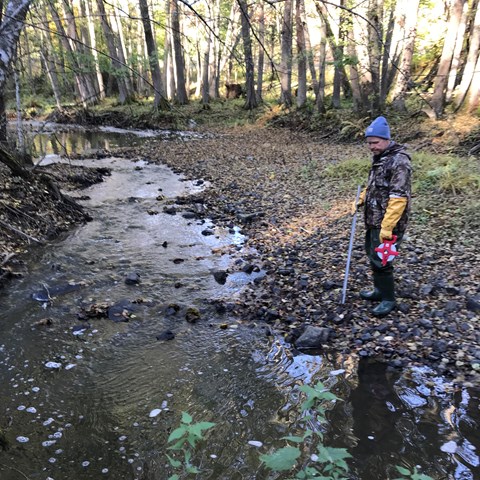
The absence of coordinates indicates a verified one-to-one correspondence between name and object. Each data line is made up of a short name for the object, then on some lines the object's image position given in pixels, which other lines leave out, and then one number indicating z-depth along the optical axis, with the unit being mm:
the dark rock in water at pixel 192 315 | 5777
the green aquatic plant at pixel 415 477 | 2172
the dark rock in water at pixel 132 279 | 6945
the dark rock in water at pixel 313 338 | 5043
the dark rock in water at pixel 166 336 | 5340
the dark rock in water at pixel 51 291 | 6316
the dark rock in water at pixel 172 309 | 5984
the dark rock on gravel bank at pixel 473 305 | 5289
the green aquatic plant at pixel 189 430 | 2176
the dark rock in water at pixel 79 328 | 5457
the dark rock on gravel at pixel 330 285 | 6380
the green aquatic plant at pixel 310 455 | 2100
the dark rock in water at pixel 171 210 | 10848
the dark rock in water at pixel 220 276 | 7059
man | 4824
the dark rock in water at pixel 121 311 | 5812
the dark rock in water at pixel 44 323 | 5586
